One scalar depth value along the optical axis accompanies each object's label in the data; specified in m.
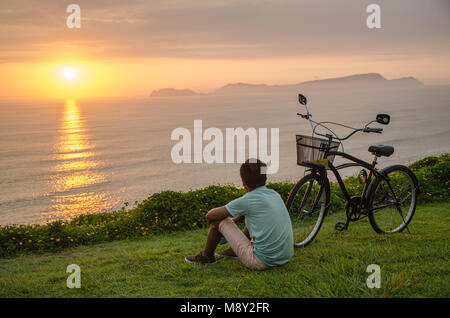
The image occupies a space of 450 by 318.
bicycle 5.38
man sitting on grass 4.52
